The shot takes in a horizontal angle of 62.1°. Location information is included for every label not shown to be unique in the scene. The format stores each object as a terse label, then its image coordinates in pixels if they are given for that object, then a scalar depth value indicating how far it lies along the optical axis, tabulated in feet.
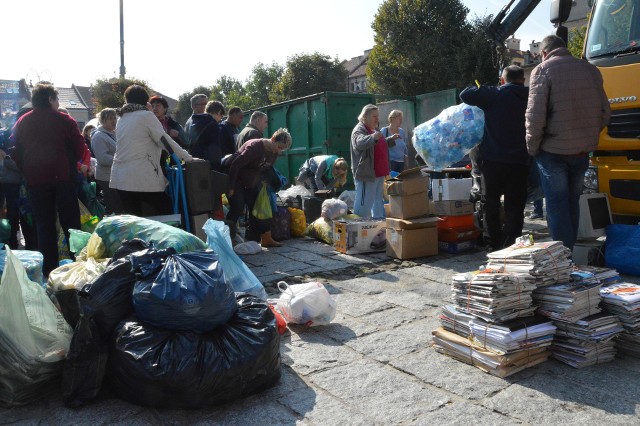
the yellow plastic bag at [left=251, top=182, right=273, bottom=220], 22.02
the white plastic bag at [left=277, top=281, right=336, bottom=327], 12.24
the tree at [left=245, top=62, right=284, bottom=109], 183.42
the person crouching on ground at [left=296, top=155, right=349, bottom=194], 28.07
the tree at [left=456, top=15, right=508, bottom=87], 87.04
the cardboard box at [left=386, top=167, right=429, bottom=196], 19.39
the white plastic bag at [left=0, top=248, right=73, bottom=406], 8.64
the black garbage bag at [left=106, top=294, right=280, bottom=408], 8.39
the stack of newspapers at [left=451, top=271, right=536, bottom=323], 9.93
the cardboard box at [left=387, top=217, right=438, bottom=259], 19.42
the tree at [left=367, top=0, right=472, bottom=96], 91.76
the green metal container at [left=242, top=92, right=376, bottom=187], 35.65
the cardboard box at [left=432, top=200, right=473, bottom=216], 20.48
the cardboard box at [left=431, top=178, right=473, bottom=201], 20.38
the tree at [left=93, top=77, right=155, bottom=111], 65.62
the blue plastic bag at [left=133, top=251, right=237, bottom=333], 8.80
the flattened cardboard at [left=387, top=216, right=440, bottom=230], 19.43
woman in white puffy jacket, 15.92
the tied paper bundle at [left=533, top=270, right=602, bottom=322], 10.00
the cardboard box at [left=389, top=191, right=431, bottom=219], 19.58
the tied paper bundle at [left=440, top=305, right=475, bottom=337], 10.55
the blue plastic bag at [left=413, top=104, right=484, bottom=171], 19.26
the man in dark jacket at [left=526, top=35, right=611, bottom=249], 14.96
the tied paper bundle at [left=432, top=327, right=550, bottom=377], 9.62
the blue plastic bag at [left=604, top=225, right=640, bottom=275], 15.74
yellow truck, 16.01
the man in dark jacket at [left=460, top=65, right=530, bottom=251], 17.89
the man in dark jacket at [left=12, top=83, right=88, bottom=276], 15.85
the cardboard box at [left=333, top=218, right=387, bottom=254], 20.83
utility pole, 56.74
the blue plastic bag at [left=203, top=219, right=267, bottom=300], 12.72
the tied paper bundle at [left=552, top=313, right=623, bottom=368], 9.89
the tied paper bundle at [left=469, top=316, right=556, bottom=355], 9.62
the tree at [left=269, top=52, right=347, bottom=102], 135.54
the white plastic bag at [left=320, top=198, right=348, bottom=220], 23.22
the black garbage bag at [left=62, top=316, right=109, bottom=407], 8.76
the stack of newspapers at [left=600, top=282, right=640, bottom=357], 10.16
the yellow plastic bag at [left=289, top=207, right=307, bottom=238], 24.88
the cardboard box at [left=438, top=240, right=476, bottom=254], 20.43
